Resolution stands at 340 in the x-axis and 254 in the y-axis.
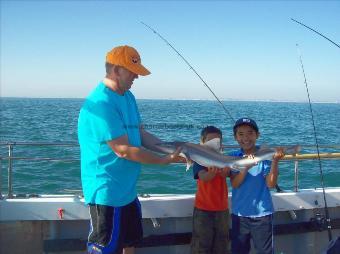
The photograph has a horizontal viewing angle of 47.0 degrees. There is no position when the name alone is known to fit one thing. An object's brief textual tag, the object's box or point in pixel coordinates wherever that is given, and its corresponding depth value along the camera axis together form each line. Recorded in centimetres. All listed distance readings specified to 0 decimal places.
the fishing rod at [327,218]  429
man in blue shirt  300
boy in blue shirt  386
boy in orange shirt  400
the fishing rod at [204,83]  507
